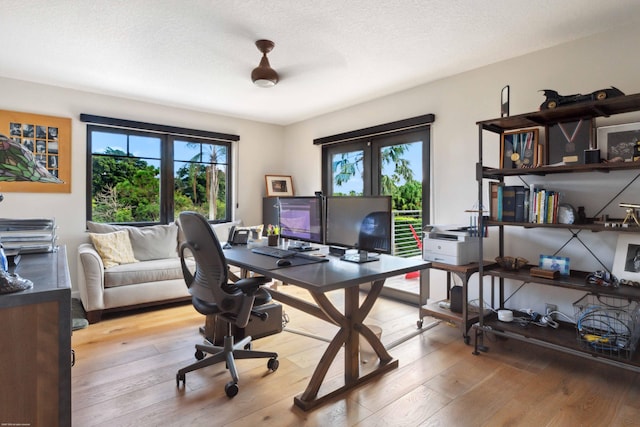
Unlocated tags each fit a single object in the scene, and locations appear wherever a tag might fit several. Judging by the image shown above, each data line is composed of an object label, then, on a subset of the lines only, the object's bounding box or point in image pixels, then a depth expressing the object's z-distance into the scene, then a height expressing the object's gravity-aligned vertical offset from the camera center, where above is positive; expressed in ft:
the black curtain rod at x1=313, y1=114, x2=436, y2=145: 11.46 +3.16
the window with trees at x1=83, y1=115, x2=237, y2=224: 13.05 +1.55
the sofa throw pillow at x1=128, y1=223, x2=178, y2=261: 12.50 -1.09
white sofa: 10.19 -1.94
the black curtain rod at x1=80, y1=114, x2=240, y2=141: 12.47 +3.43
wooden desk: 5.67 -1.65
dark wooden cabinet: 3.44 -1.50
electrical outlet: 8.75 -2.42
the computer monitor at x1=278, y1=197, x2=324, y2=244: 8.10 -0.14
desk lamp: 4.03 +0.57
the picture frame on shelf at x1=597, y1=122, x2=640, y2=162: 7.20 +1.59
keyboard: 7.54 -0.90
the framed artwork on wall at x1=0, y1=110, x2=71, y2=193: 11.23 +2.44
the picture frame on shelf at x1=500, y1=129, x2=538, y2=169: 8.40 +1.62
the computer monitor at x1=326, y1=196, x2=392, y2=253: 6.63 -0.19
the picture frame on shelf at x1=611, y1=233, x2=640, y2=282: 7.02 -0.92
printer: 9.08 -0.85
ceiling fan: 8.92 +3.67
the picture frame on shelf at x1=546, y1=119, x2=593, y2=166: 7.72 +1.69
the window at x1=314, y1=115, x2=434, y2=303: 11.96 +1.58
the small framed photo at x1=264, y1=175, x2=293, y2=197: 16.92 +1.38
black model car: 6.88 +2.45
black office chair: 6.24 -1.42
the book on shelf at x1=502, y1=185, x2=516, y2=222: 8.34 +0.26
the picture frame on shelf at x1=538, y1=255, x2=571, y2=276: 7.93 -1.17
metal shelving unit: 6.68 -0.30
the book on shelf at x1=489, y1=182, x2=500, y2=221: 8.63 +0.32
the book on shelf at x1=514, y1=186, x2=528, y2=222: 8.21 +0.26
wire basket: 6.80 -2.41
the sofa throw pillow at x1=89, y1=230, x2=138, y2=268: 11.24 -1.19
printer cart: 8.66 -2.51
